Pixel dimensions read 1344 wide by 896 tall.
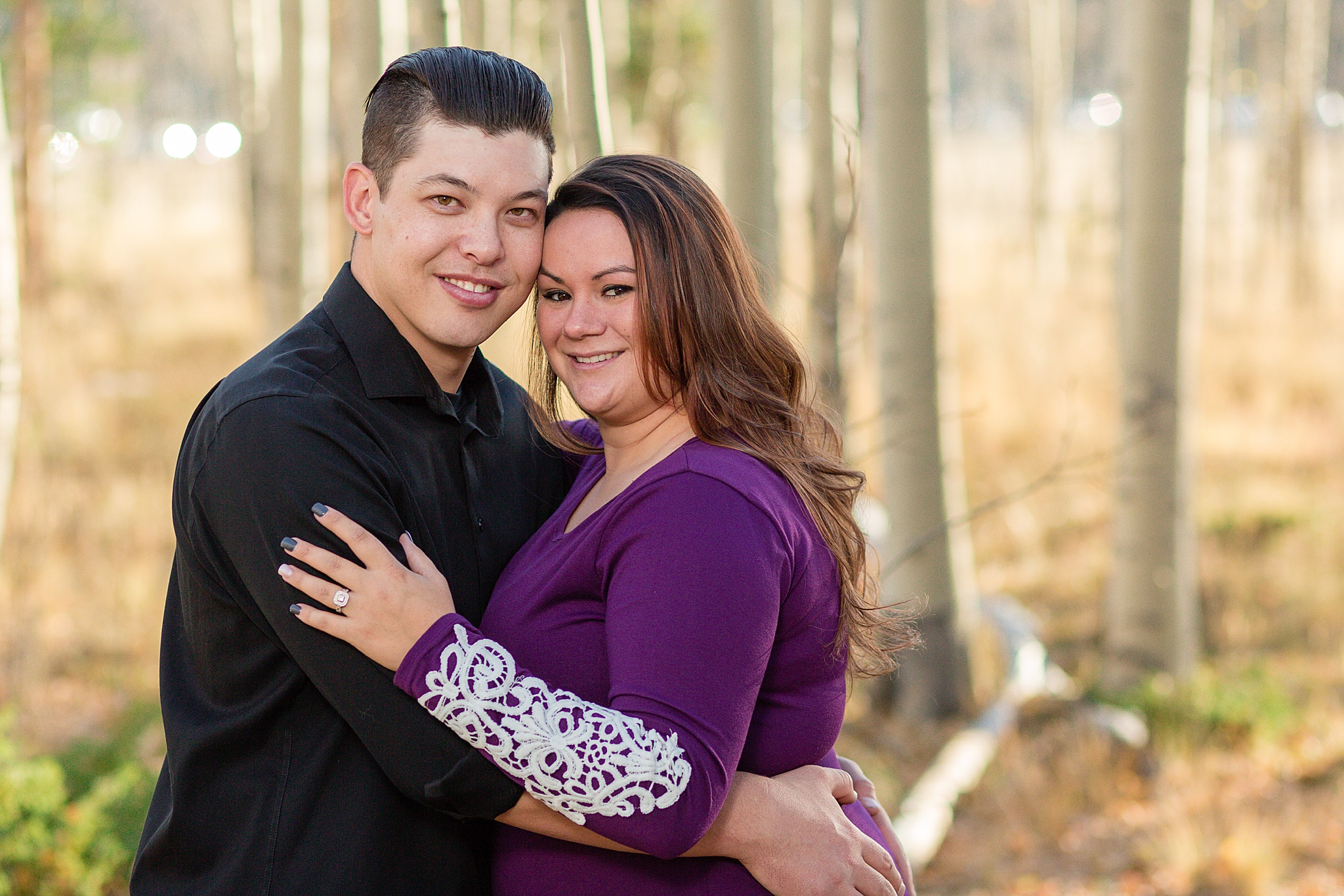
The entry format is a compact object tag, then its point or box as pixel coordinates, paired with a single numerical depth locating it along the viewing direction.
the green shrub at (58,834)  3.85
